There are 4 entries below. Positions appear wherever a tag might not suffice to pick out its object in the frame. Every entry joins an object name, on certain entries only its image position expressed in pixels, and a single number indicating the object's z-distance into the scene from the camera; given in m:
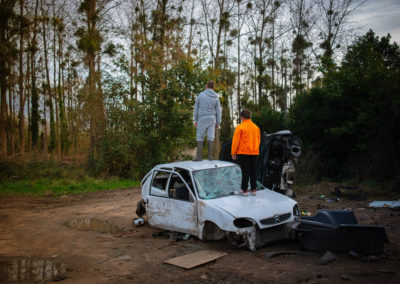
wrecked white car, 5.83
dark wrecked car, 9.45
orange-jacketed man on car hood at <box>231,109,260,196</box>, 6.85
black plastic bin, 5.03
